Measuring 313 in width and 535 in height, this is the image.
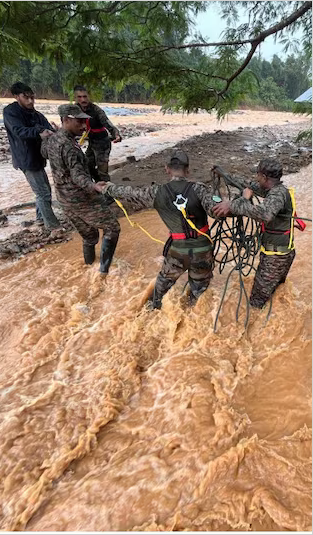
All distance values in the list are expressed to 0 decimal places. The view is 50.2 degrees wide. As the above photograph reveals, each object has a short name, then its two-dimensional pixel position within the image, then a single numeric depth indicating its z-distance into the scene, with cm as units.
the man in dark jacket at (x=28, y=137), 423
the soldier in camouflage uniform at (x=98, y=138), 490
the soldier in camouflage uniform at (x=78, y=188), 348
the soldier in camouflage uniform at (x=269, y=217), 268
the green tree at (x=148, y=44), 499
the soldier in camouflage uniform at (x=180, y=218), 286
